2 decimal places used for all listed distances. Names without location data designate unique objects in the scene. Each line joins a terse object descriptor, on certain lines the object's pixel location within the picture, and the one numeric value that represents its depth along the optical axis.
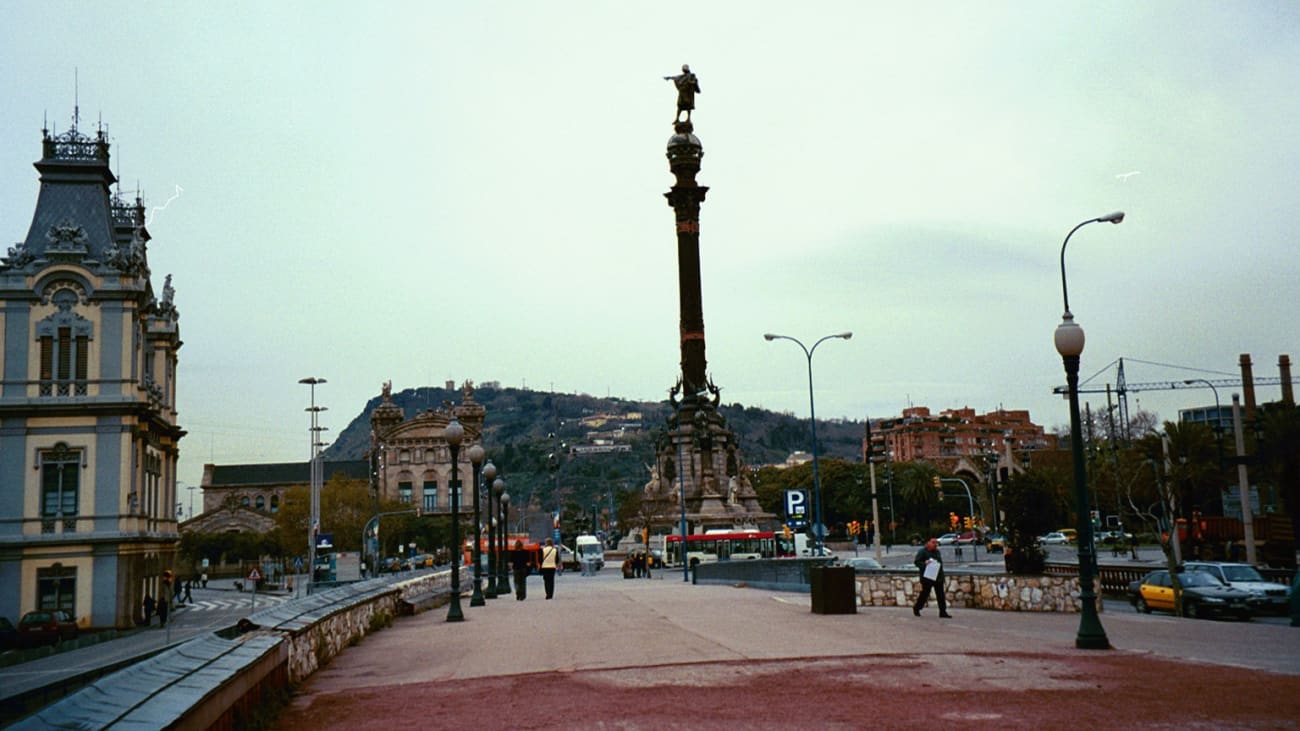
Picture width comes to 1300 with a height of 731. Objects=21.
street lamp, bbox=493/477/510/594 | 39.89
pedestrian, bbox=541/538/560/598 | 31.59
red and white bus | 65.88
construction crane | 92.91
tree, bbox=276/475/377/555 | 92.25
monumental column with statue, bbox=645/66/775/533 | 79.81
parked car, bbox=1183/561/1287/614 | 26.16
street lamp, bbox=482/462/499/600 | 36.04
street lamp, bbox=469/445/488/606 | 29.50
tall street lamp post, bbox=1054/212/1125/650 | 15.52
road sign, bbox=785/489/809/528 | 41.38
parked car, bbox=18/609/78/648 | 37.41
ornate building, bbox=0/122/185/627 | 42.25
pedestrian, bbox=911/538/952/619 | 21.30
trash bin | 21.98
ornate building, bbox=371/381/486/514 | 140.50
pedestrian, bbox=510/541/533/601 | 31.33
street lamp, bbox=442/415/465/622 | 24.19
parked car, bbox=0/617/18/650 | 36.66
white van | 78.00
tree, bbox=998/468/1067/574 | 27.50
